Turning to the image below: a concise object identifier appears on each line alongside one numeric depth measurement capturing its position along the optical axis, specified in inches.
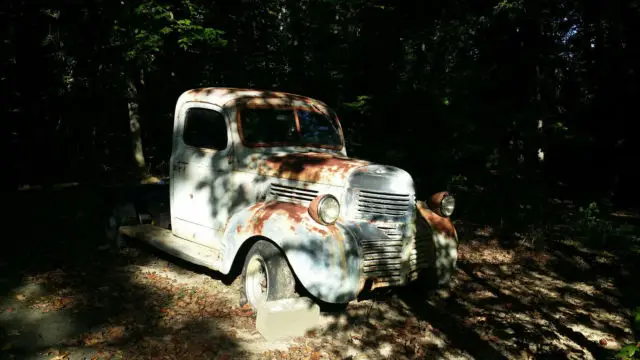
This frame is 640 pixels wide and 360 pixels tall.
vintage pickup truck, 163.5
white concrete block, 161.2
